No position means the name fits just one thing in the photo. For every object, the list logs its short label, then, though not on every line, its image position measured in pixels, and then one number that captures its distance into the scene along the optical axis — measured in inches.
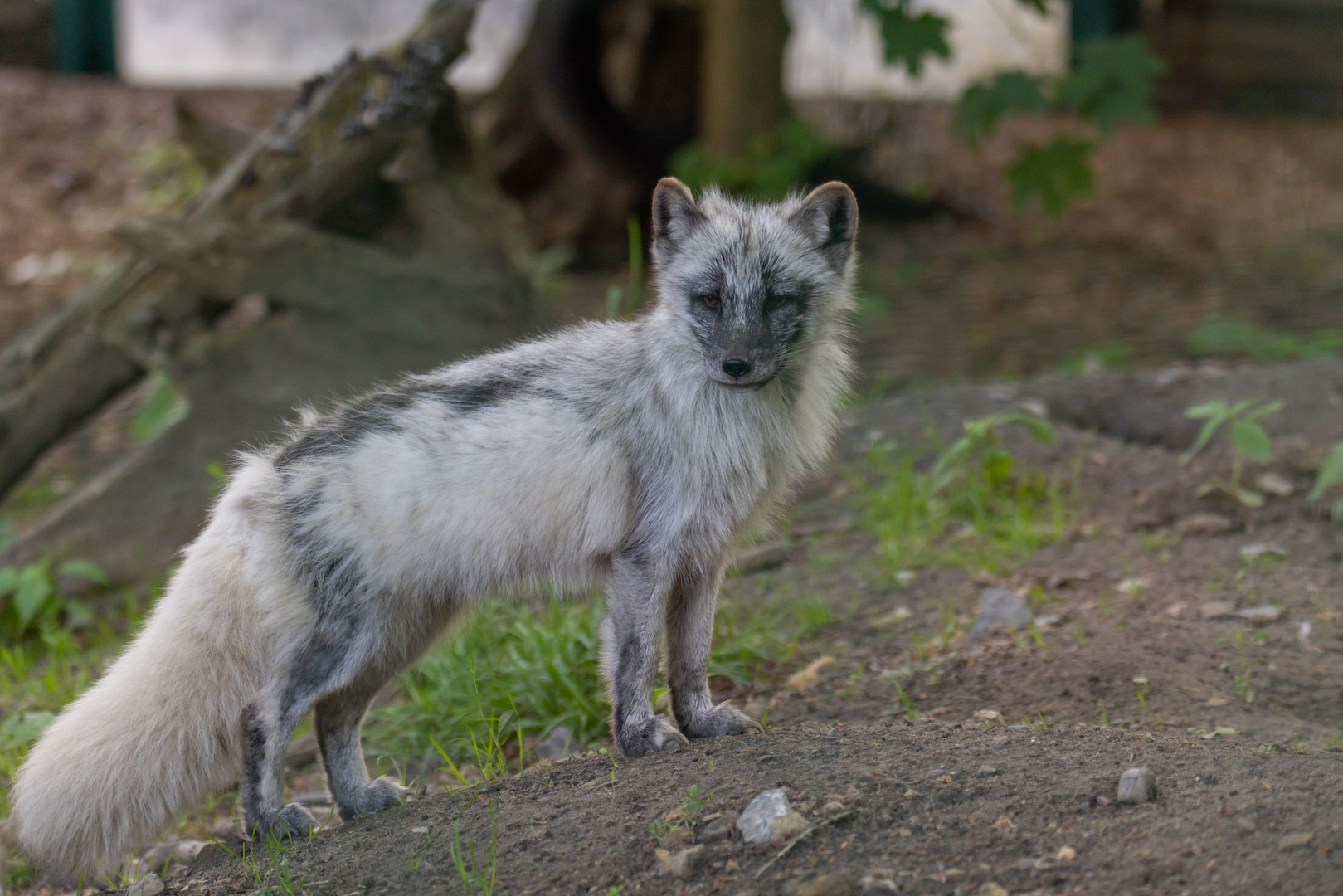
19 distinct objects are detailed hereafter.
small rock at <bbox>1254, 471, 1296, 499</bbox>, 396.8
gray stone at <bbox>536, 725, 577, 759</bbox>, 310.5
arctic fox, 261.4
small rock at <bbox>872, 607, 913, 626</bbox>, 354.6
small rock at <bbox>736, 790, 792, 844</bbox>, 209.5
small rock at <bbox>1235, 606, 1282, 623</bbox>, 323.9
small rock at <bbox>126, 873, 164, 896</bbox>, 241.6
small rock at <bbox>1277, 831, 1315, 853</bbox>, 188.9
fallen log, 447.5
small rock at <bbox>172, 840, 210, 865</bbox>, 291.3
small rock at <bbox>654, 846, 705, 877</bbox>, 203.3
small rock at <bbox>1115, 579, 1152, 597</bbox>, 347.3
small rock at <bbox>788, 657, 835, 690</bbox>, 323.6
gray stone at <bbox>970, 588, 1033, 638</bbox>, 338.0
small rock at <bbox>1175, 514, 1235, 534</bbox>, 384.2
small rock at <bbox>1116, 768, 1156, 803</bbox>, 209.2
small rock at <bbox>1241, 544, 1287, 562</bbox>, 362.0
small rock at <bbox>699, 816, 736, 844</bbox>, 211.3
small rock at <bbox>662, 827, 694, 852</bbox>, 210.8
